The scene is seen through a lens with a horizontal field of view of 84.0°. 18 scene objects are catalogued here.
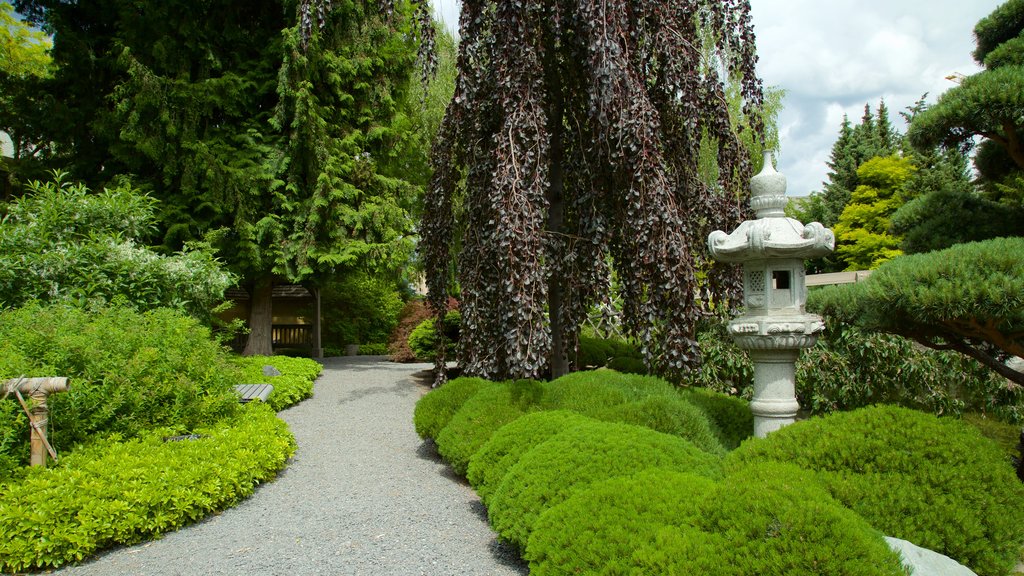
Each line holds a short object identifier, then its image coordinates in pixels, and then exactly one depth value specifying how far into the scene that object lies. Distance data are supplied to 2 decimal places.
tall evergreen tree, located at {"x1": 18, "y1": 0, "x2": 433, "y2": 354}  9.13
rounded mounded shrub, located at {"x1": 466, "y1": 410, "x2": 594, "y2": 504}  3.09
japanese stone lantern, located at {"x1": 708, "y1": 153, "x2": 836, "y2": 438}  3.21
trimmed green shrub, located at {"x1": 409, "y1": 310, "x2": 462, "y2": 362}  10.02
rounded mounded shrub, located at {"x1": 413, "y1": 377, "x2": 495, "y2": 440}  4.53
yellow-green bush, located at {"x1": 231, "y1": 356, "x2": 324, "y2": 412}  6.79
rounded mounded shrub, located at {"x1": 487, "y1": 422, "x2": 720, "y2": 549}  2.52
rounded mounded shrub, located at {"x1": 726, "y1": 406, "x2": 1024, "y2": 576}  2.16
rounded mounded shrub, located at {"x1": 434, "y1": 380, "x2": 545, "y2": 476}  3.78
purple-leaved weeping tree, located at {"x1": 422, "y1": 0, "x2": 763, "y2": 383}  4.02
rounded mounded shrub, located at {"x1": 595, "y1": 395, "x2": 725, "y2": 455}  3.29
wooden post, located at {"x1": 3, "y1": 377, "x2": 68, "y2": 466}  3.06
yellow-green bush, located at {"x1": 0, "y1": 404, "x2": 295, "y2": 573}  2.68
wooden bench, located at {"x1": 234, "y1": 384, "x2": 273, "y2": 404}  5.55
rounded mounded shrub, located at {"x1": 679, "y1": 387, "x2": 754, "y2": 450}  3.95
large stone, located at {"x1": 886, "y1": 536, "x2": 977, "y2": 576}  1.90
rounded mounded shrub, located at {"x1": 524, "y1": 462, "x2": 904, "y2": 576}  1.69
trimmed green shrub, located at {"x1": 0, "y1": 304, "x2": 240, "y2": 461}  3.57
